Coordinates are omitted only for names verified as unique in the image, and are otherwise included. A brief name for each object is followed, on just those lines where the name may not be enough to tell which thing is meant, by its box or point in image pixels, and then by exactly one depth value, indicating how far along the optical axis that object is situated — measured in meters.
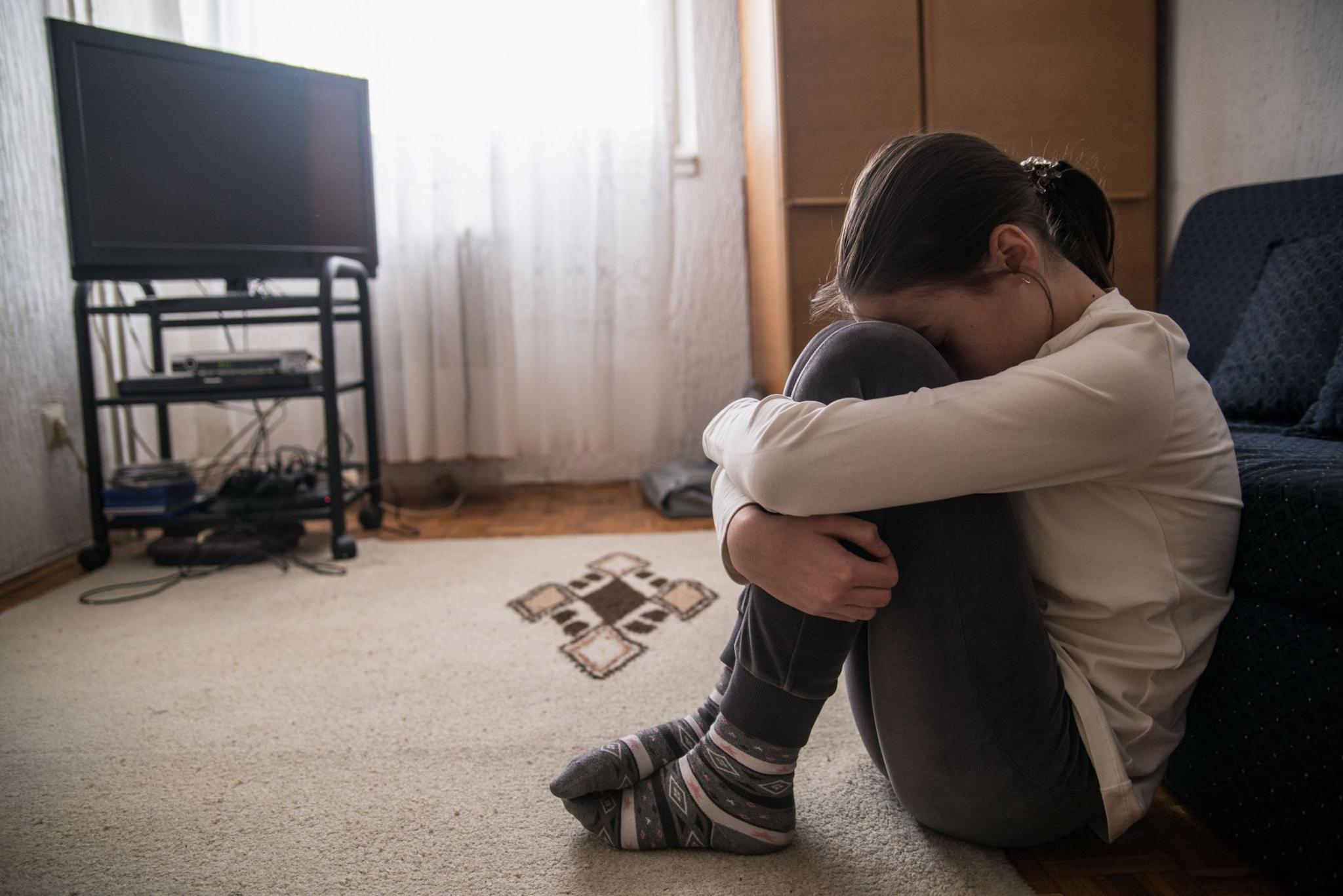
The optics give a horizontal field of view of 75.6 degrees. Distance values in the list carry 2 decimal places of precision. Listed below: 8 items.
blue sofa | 0.69
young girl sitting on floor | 0.66
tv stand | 1.95
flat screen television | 1.83
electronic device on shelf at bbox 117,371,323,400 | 1.95
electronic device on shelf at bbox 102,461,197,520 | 1.99
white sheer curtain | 2.55
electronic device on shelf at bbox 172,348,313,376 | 2.03
